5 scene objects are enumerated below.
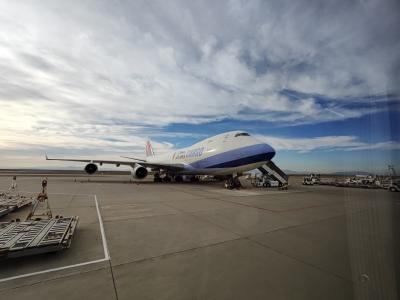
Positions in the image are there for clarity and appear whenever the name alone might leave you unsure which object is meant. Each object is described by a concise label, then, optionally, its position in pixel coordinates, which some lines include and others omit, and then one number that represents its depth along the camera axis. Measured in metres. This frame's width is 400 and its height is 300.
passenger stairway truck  21.39
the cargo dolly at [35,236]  3.86
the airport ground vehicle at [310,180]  27.45
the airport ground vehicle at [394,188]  18.25
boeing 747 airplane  17.30
